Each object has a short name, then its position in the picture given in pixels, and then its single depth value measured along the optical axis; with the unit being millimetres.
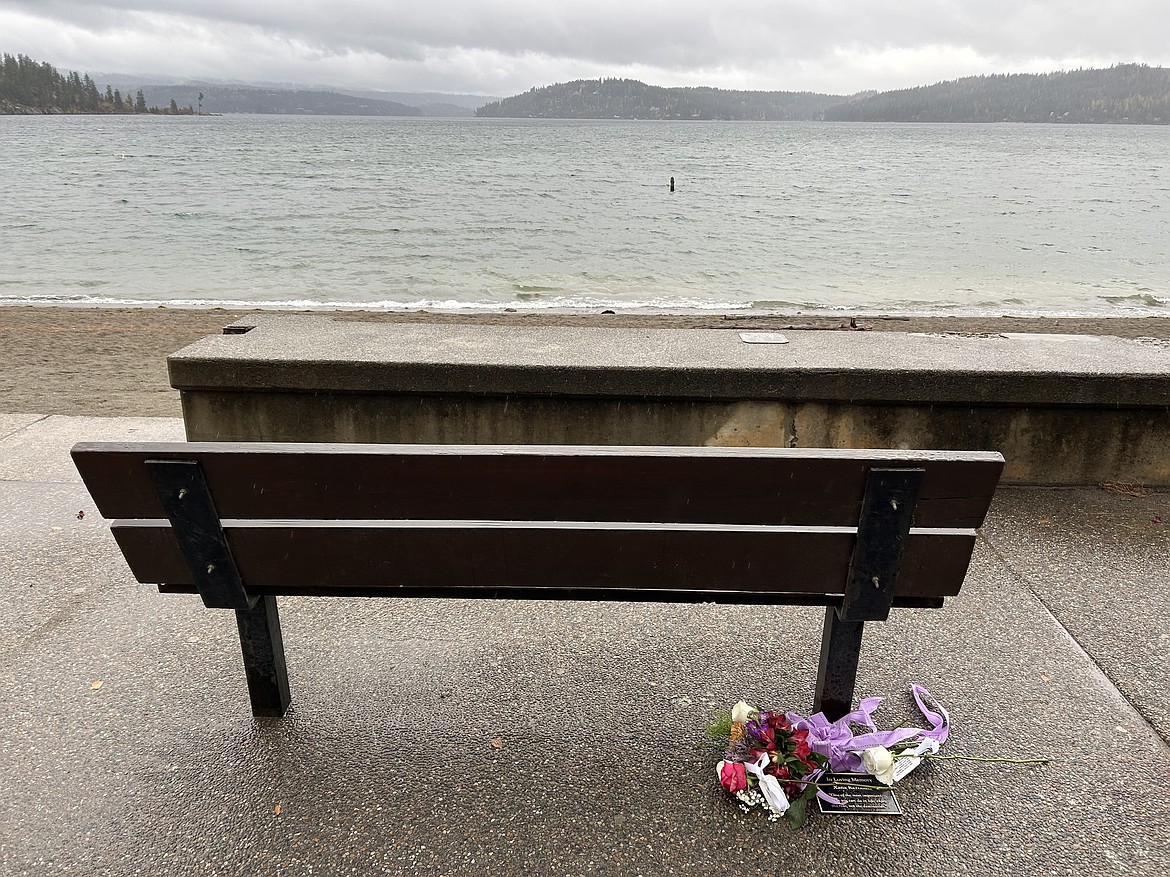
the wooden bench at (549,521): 2002
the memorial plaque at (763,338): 4918
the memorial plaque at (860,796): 2283
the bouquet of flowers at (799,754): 2297
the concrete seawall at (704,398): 4207
